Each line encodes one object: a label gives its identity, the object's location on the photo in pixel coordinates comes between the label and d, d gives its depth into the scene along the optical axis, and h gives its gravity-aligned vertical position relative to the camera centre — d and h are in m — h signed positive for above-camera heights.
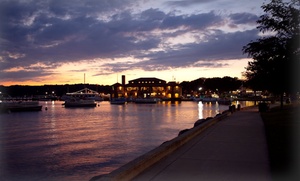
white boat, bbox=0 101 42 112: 83.88 -1.96
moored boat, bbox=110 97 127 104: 147.38 -1.43
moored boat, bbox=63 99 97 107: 121.00 -1.73
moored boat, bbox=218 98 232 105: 137.00 -2.07
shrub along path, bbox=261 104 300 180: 10.53 -2.10
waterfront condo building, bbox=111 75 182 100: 185.38 +4.15
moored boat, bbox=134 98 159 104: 152.75 -1.66
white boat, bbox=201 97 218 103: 157.14 -1.76
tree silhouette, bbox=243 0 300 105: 21.20 +3.11
